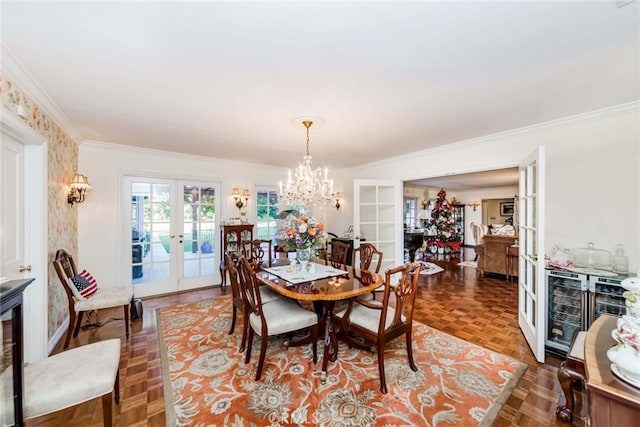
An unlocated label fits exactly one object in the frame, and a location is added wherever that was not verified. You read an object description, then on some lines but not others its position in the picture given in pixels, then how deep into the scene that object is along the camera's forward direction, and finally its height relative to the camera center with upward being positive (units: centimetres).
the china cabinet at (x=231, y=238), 452 -48
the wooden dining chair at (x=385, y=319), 197 -91
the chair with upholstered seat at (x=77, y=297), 256 -92
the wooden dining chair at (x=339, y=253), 358 -59
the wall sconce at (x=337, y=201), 591 +25
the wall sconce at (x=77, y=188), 315 +30
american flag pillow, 276 -81
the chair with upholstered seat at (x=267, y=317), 207 -93
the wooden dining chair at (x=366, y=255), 333 -56
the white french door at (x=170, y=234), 410 -38
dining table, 212 -67
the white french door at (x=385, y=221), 457 -17
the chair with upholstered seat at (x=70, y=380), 131 -92
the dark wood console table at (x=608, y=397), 93 -68
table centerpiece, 264 -24
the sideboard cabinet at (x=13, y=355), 119 -69
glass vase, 280 -50
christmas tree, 807 -26
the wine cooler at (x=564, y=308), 236 -92
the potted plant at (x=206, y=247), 468 -65
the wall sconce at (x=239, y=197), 485 +29
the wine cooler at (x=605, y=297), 222 -75
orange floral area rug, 171 -135
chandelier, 300 +29
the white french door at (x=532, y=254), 232 -42
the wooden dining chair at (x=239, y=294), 234 -88
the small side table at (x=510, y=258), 498 -91
